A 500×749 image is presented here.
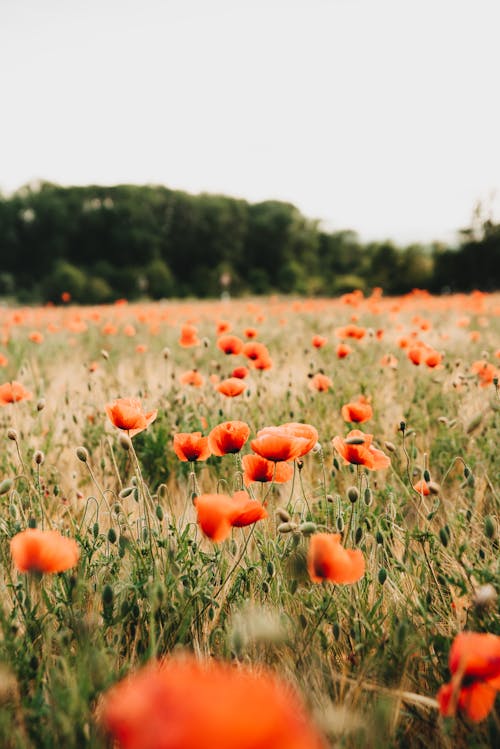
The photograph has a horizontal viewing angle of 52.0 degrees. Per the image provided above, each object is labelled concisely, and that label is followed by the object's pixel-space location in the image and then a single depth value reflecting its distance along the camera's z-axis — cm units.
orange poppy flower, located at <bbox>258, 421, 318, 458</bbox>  127
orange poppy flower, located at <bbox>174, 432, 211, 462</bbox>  152
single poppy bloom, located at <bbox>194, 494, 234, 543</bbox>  97
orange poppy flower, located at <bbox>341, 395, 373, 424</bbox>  181
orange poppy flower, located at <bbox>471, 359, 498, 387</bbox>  255
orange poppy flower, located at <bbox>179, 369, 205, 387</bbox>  261
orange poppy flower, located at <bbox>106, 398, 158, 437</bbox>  148
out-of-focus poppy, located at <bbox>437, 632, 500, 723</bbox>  77
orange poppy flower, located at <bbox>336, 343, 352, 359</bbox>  304
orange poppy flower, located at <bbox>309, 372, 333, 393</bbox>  246
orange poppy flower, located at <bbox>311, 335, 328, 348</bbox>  311
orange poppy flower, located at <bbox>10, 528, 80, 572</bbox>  93
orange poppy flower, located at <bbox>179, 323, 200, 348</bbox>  341
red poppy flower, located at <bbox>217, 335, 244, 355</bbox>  291
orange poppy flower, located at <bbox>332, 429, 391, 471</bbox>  146
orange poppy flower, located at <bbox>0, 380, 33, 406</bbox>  211
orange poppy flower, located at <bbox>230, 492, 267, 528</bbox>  103
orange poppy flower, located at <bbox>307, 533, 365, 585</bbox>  97
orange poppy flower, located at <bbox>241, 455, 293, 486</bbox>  140
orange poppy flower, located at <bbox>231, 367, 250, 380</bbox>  286
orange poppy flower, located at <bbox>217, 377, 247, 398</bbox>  201
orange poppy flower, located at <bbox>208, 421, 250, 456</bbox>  144
